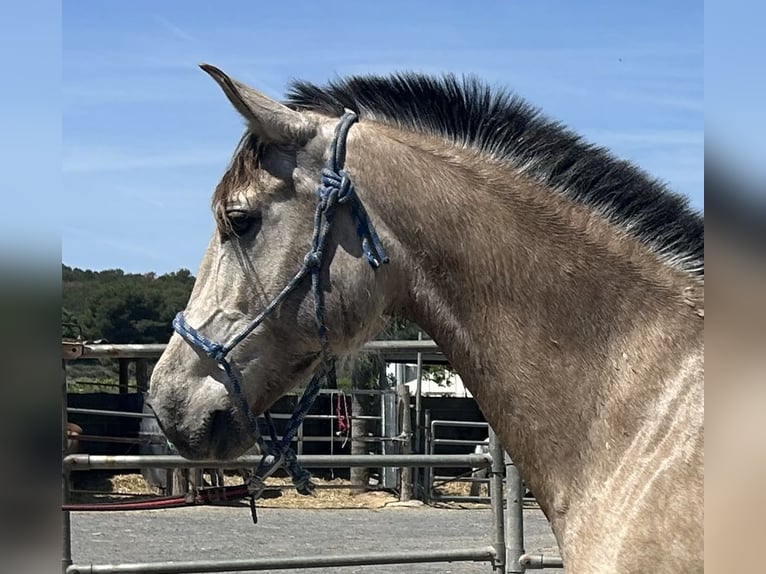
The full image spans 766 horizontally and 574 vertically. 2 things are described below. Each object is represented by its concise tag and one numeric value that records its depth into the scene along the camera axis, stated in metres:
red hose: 4.28
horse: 1.98
